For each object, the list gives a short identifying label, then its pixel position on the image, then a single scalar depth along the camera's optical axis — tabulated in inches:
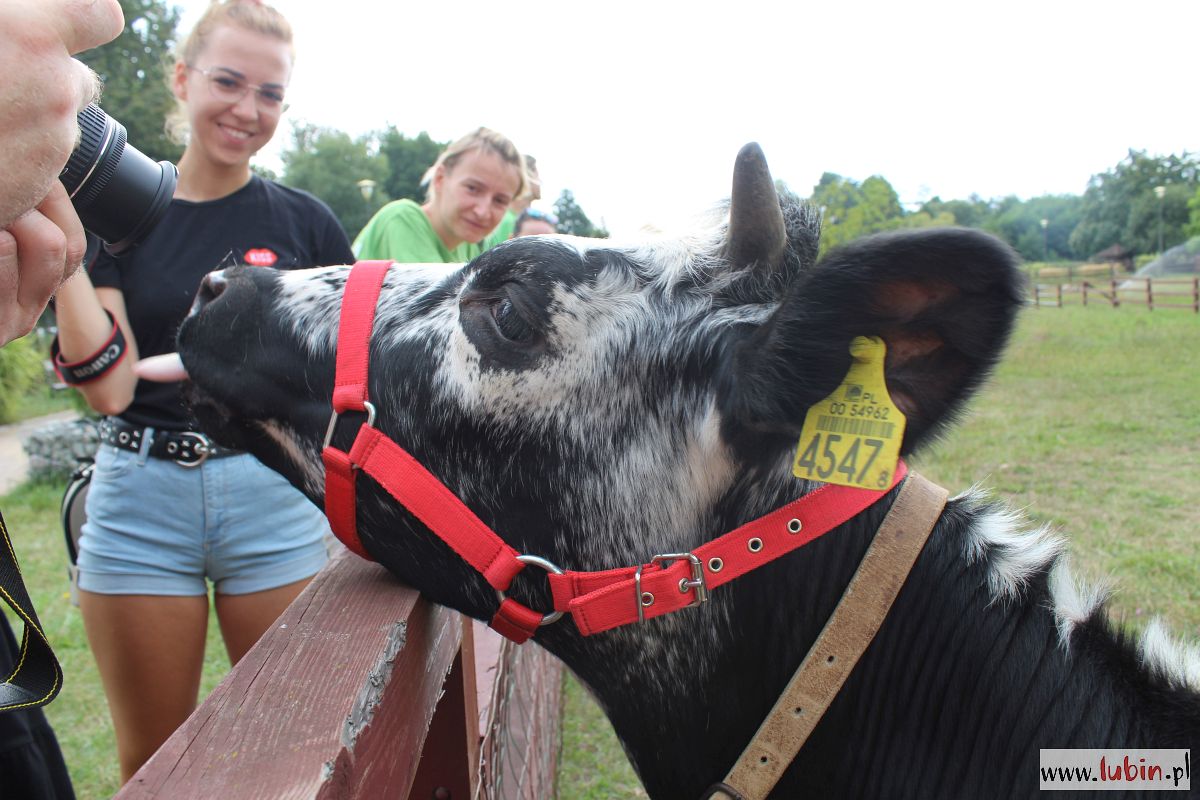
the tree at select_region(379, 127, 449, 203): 2109.1
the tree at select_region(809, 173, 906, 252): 687.7
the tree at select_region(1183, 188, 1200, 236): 2148.4
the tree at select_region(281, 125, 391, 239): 1801.2
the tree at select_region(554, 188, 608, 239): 1598.7
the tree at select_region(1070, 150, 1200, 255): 2384.4
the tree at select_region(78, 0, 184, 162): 995.3
